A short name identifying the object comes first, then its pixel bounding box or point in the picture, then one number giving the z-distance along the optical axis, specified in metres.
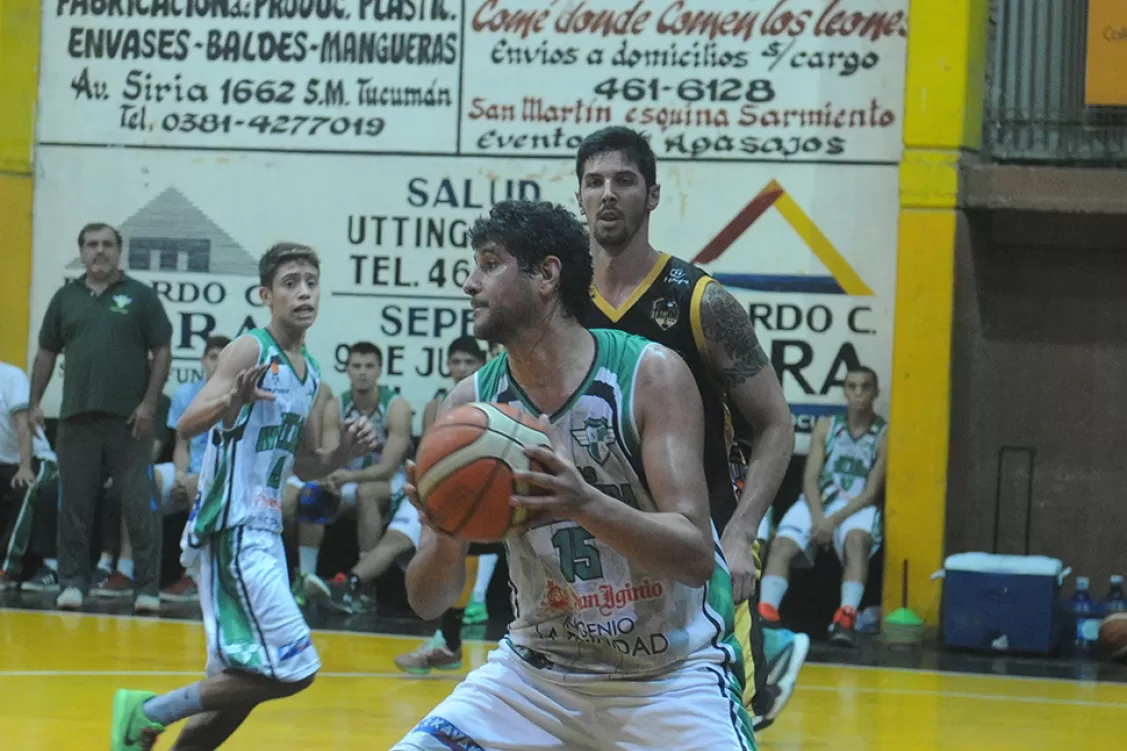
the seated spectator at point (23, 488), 11.22
